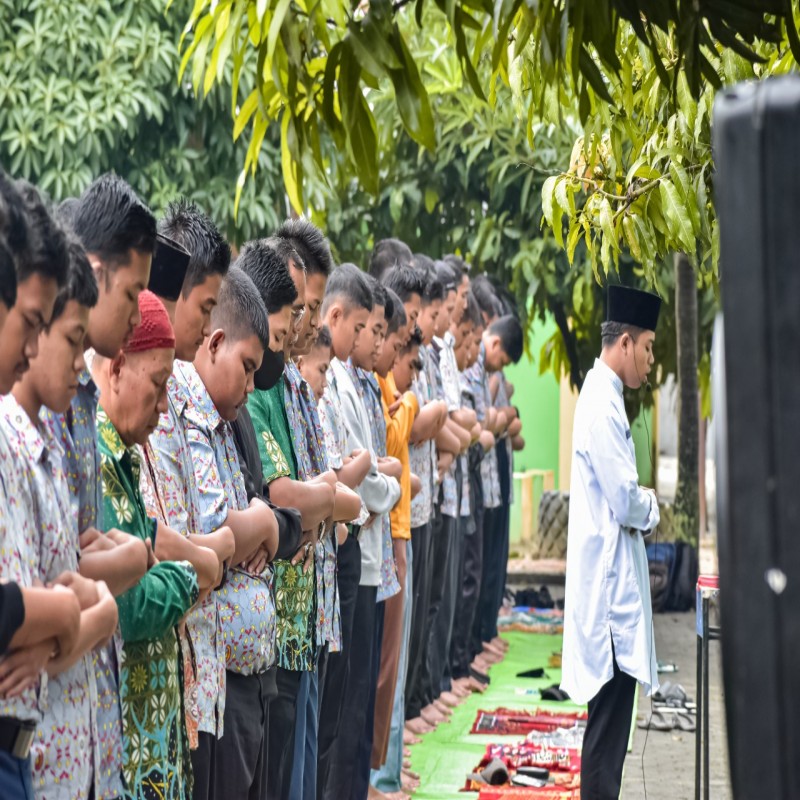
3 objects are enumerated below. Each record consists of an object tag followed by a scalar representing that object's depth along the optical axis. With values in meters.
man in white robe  13.55
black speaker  3.44
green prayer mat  15.71
